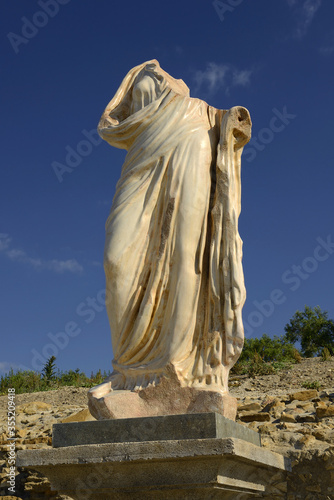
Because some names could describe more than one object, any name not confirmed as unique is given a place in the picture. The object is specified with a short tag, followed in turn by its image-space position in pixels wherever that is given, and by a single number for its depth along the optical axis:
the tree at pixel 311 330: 22.89
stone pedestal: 3.70
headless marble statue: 4.43
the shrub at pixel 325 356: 13.23
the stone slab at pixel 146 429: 3.82
